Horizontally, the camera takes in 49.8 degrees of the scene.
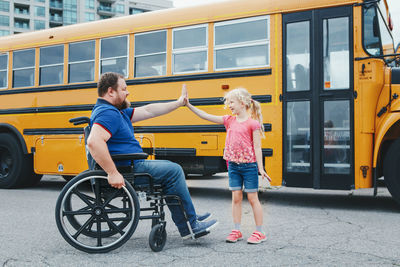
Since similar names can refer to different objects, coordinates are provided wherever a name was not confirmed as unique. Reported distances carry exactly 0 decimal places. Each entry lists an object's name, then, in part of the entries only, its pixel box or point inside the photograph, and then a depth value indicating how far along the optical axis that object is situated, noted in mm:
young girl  3600
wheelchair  3174
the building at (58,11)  54906
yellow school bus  5203
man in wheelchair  3228
